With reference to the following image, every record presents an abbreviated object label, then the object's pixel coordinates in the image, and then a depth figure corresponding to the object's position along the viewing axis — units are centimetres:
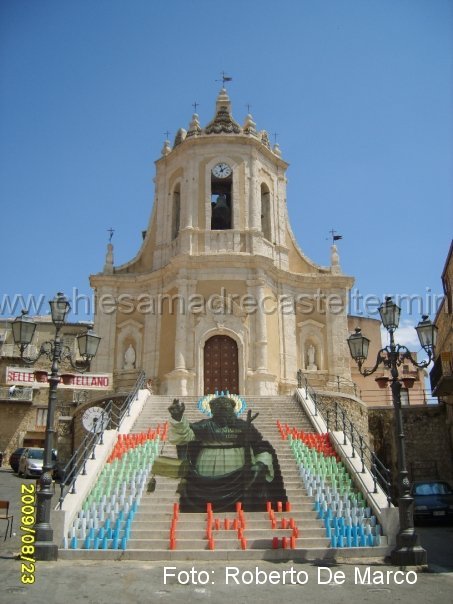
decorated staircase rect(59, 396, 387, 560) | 1145
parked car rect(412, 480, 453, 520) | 1784
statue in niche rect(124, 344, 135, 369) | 2822
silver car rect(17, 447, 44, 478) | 2276
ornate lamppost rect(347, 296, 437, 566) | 1084
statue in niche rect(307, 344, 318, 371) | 2808
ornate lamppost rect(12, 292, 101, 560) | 1105
